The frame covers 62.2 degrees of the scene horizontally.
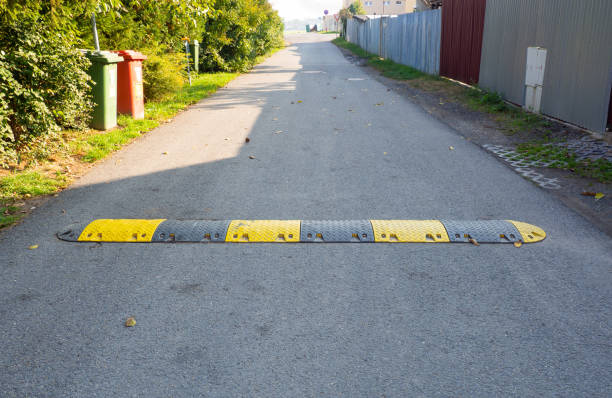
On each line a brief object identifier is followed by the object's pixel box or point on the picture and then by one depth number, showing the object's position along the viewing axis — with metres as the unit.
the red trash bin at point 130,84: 9.48
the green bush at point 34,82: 6.12
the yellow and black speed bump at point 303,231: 4.36
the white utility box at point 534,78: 9.78
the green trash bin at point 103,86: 8.48
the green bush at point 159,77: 11.41
